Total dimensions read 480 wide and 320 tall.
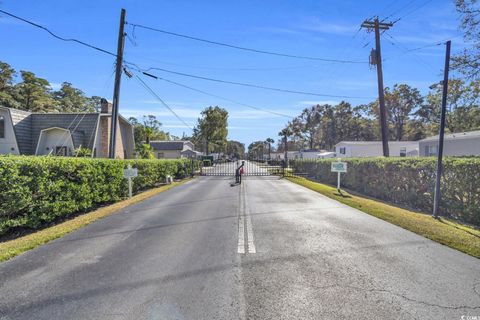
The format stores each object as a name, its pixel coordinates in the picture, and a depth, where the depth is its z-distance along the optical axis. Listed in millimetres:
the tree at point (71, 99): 68188
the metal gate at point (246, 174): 32781
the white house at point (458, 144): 27266
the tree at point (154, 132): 70900
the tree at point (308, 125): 83500
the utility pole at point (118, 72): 15992
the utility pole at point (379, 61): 21750
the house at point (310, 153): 62462
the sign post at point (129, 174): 13664
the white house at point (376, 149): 42438
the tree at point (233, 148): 154875
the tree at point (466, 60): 10931
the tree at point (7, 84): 44750
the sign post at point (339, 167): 17000
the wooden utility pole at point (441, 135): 9805
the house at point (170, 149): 62219
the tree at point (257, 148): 138812
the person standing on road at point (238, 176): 22812
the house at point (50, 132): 21328
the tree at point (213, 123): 63281
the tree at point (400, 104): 60219
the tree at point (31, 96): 50559
